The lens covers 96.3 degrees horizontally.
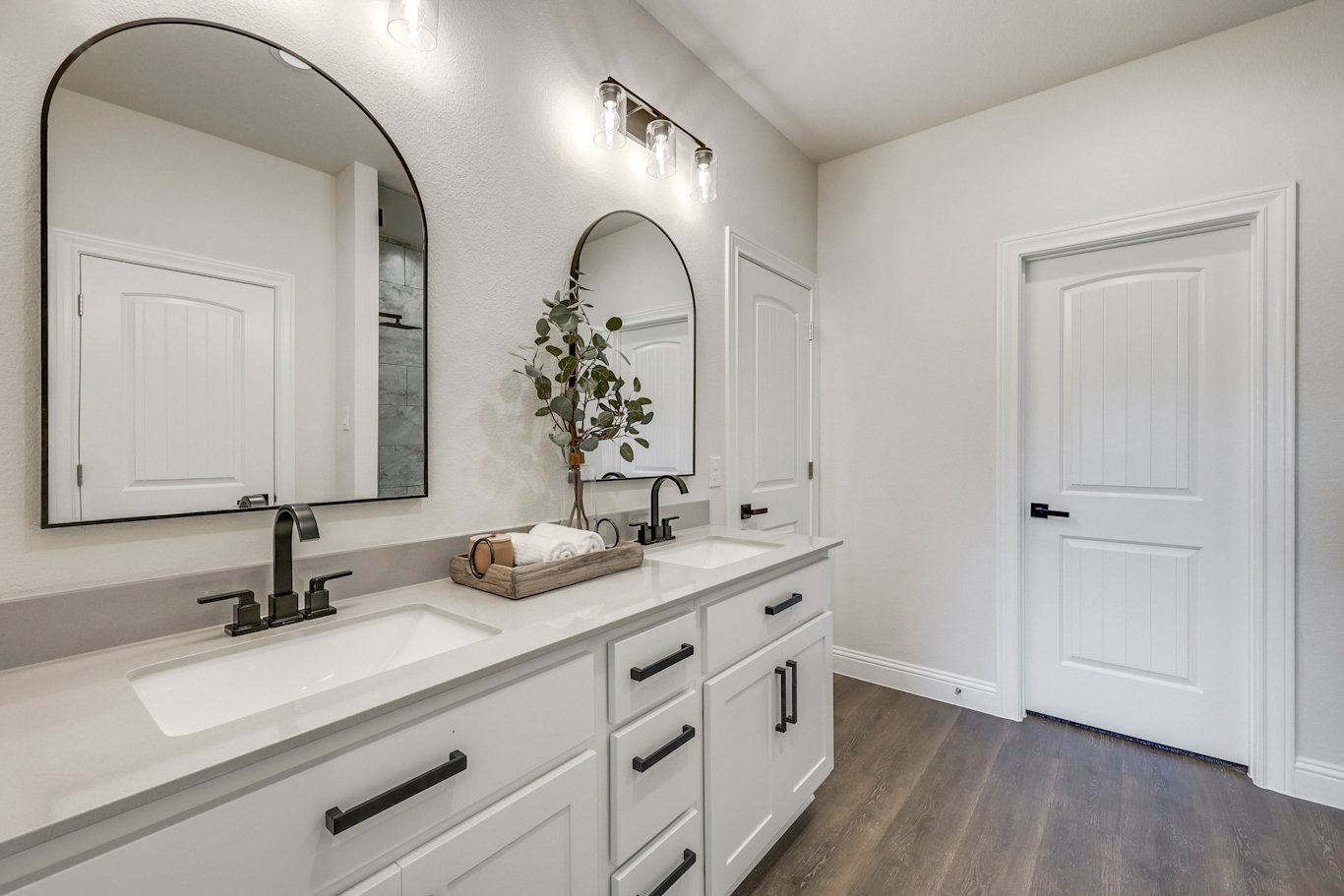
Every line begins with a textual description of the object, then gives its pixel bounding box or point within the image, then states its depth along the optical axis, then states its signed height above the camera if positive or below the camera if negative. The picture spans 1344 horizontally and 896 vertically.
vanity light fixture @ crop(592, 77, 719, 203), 1.71 +0.96
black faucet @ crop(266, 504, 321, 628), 1.05 -0.23
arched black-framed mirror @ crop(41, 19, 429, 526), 0.95 +0.30
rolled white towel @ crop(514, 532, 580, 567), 1.30 -0.23
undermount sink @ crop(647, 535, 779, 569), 1.85 -0.34
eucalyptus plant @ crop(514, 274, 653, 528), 1.57 +0.18
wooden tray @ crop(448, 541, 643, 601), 1.24 -0.28
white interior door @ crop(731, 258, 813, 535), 2.50 +0.20
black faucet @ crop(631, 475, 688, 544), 1.82 -0.26
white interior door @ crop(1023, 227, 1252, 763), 2.15 -0.18
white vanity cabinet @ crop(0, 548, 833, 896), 0.65 -0.50
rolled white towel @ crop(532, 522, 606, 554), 1.42 -0.22
